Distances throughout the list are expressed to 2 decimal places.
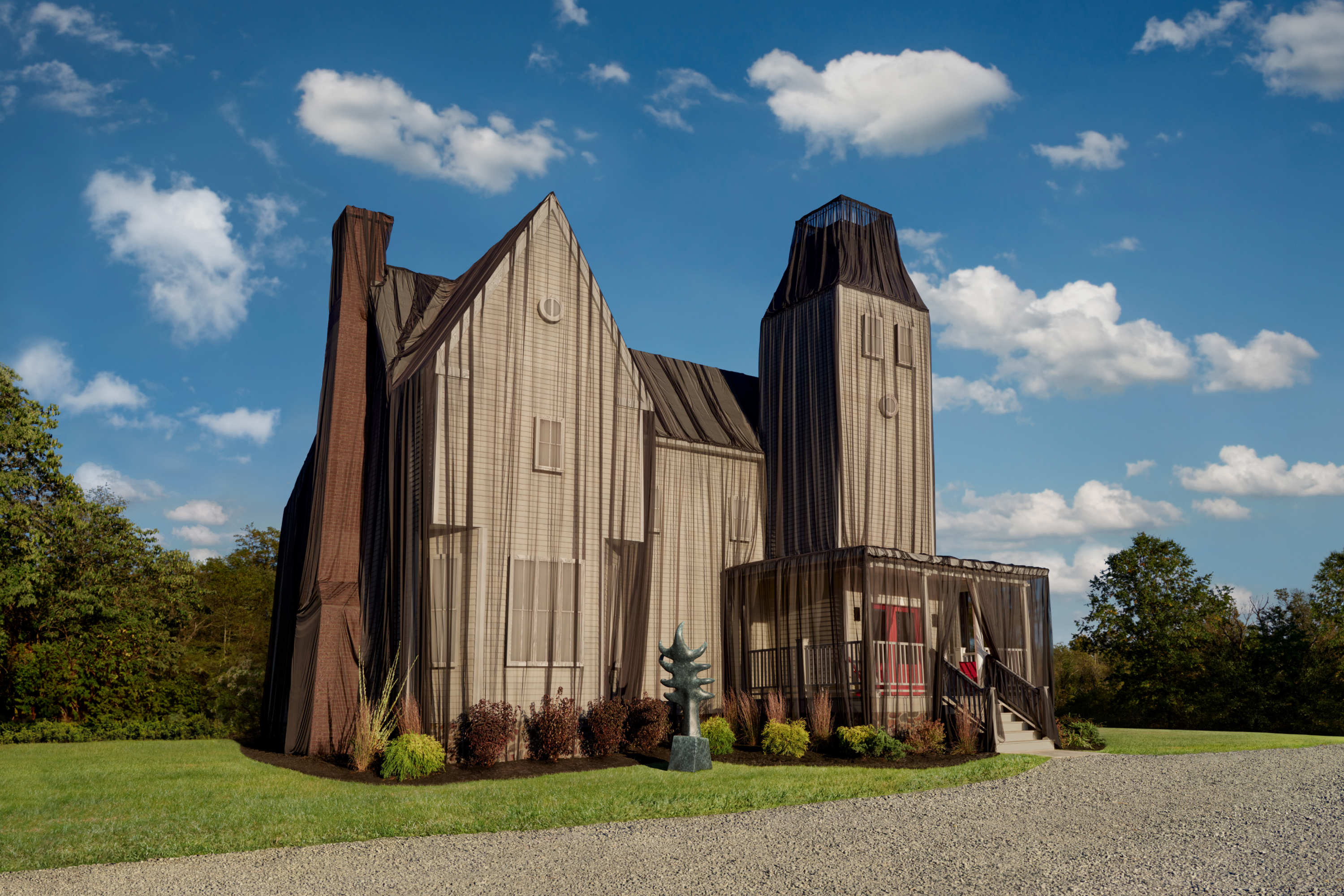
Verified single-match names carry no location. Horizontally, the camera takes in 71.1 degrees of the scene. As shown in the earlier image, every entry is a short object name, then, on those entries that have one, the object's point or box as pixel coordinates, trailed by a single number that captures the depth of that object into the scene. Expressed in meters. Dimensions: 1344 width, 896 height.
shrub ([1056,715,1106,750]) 17.58
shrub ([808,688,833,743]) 16.48
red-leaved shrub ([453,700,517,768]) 15.12
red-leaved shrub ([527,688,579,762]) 16.02
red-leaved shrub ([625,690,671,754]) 16.81
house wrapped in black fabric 16.62
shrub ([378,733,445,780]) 14.03
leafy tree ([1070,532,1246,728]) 32.66
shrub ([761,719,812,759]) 15.70
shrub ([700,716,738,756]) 16.27
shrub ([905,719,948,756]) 15.57
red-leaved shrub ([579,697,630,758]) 16.38
